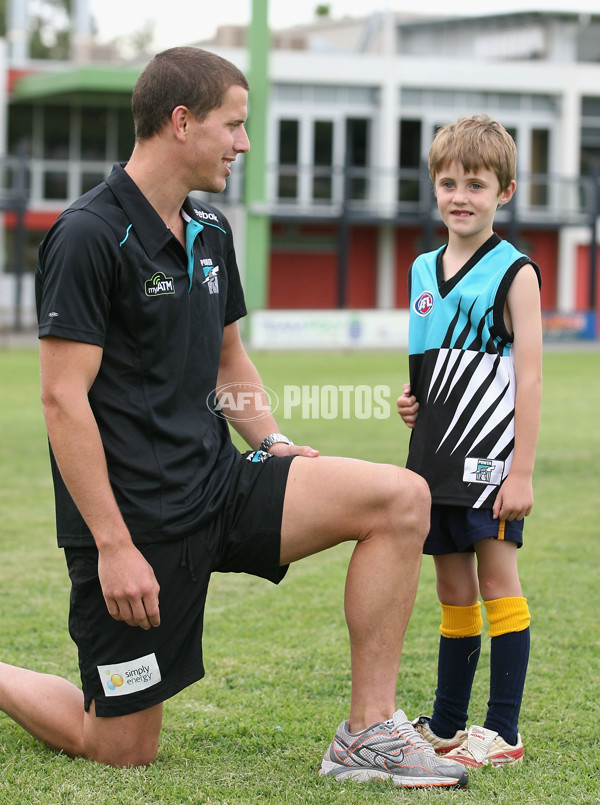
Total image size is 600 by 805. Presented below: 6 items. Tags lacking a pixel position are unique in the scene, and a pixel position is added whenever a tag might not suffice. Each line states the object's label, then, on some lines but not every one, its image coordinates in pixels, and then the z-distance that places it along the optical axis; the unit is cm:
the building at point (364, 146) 3553
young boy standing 336
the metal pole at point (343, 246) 3378
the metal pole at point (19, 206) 3022
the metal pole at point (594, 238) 3588
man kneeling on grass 308
